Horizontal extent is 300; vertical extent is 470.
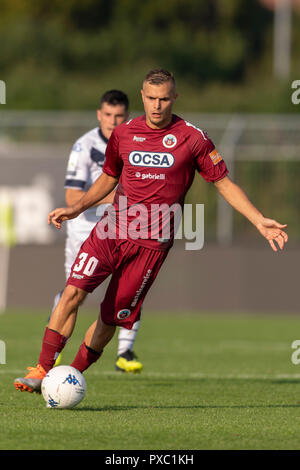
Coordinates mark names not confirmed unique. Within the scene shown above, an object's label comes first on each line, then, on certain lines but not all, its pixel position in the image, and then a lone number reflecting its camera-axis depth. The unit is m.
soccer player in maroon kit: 15.58
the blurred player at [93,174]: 20.41
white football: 14.54
